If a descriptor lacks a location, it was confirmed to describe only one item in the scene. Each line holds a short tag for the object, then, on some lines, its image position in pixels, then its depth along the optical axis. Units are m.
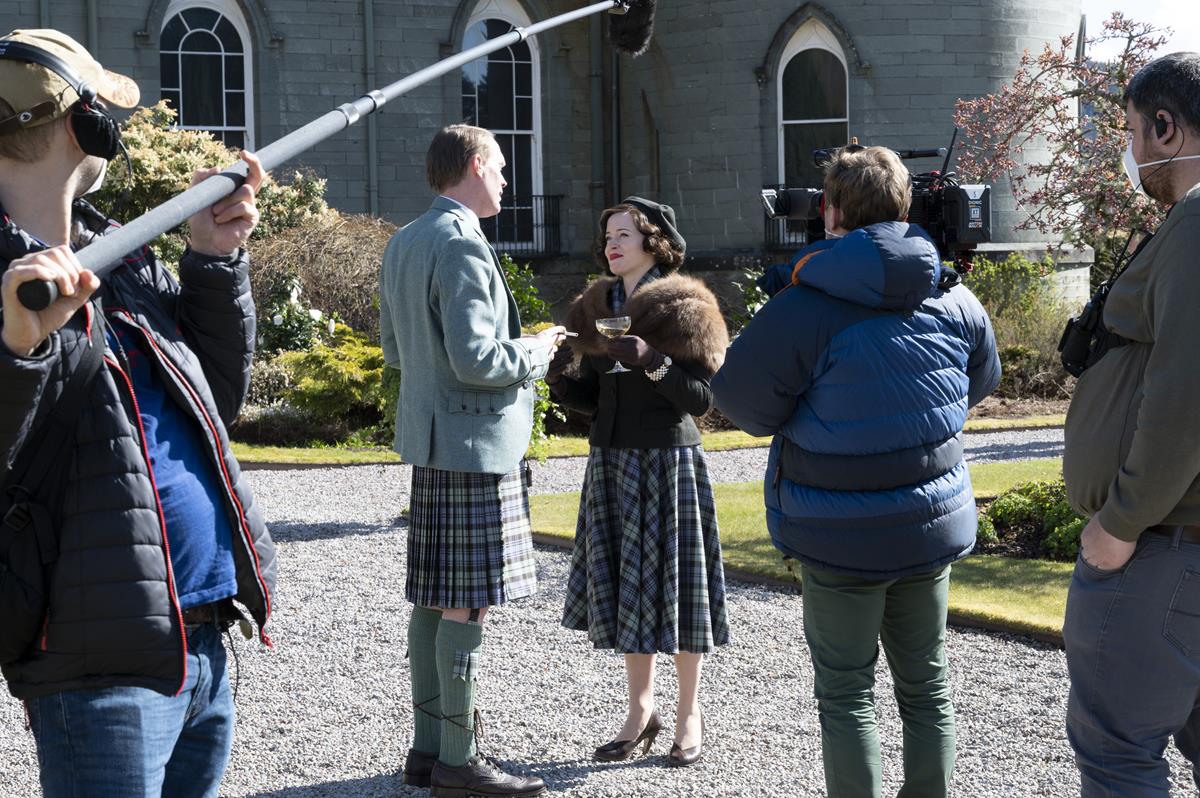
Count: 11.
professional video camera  3.88
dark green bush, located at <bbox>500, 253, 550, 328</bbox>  11.98
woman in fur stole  4.48
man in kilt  4.02
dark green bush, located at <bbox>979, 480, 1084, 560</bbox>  7.40
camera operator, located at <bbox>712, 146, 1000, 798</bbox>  3.35
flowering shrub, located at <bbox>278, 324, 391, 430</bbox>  12.68
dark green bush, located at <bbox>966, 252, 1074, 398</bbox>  15.97
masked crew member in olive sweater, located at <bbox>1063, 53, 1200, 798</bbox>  2.73
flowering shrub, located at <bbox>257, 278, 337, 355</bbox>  14.18
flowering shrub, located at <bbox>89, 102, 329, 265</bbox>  14.30
